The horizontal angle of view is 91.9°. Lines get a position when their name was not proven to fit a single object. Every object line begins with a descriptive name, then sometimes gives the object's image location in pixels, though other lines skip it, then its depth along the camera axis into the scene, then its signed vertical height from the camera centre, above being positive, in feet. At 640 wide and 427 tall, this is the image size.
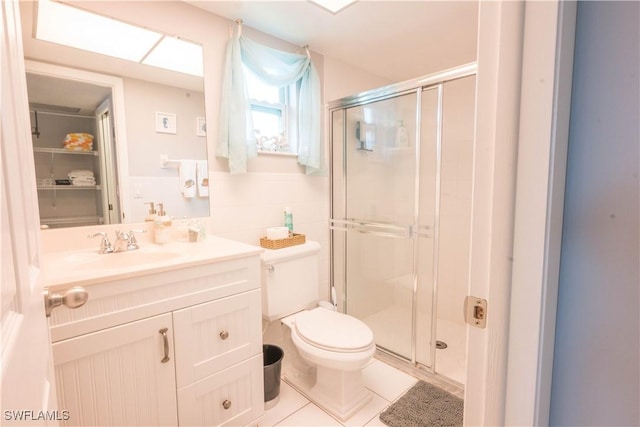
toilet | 4.93 -2.47
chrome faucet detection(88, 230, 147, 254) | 4.59 -0.84
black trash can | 5.33 -3.33
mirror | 4.37 +0.85
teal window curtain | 5.76 +1.85
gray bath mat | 5.01 -3.81
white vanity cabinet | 3.32 -1.97
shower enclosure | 6.26 -0.58
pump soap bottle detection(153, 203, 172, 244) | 5.10 -0.67
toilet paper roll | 6.28 -0.94
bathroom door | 1.17 -0.37
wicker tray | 6.15 -1.12
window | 6.58 +1.61
